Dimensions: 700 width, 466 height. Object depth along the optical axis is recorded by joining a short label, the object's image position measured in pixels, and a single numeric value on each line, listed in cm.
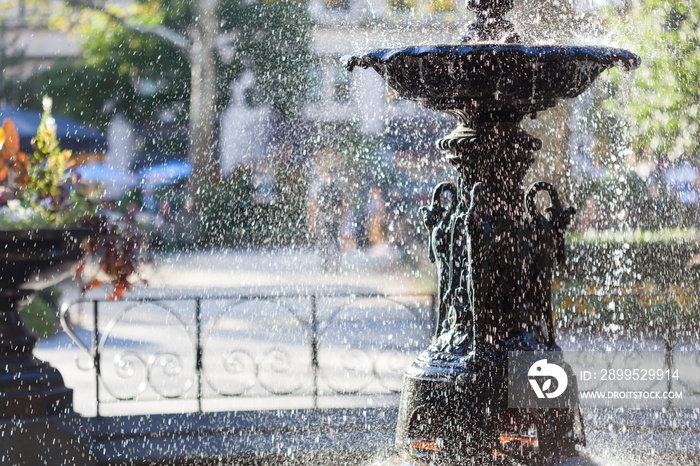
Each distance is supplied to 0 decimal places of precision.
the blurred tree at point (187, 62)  2381
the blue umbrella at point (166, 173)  2724
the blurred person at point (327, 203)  1980
